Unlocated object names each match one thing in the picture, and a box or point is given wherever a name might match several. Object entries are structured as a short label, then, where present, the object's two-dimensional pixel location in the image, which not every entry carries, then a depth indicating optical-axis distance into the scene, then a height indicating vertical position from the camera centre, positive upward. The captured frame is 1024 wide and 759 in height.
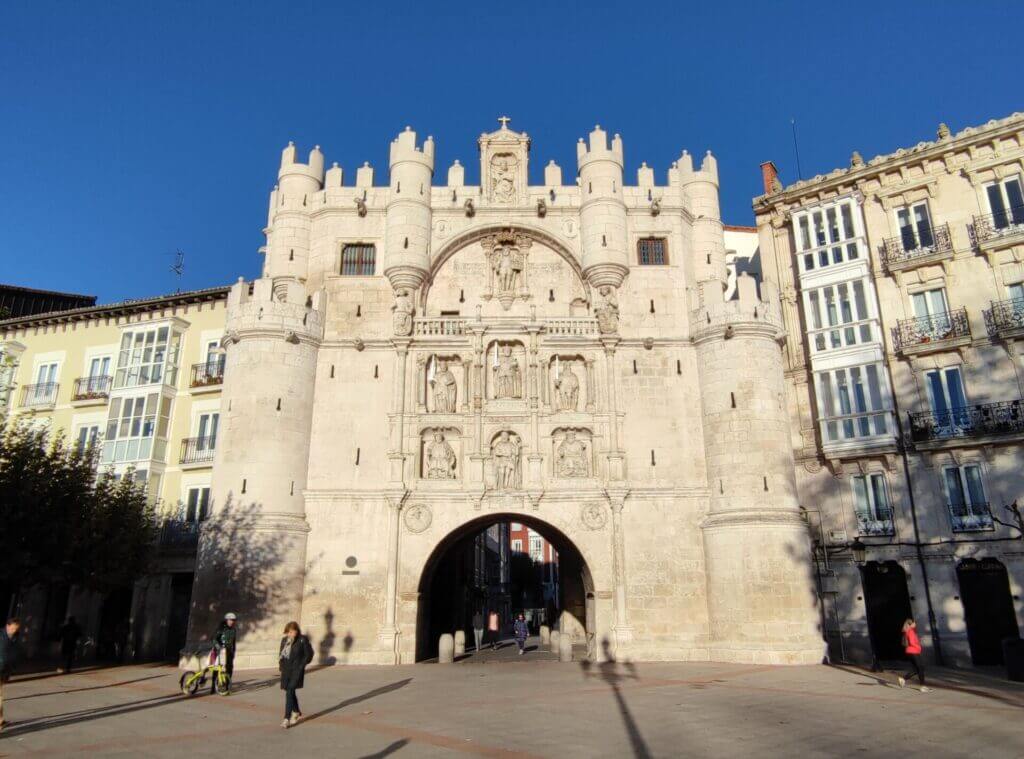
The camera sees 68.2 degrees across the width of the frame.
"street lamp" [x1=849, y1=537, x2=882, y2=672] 24.77 +1.74
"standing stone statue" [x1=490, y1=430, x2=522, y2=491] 28.41 +5.32
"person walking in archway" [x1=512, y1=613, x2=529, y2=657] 34.66 -1.04
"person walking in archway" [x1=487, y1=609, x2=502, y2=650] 44.39 -0.93
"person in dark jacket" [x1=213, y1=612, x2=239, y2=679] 18.41 -0.66
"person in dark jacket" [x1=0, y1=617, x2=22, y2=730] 13.69 -0.67
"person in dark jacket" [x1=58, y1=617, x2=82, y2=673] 25.31 -0.96
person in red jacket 18.42 -0.99
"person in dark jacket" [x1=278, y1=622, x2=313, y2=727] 13.93 -0.98
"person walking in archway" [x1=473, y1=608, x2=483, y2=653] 35.69 -0.86
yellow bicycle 18.25 -1.53
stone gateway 26.62 +7.17
